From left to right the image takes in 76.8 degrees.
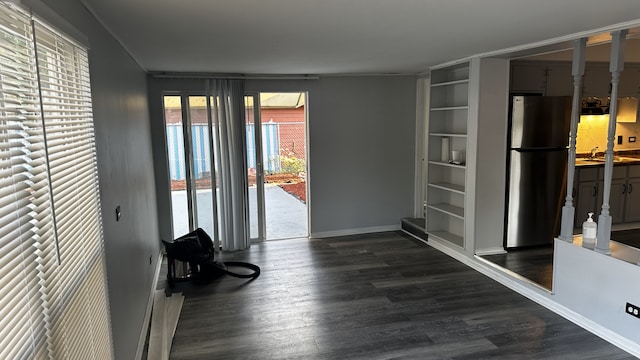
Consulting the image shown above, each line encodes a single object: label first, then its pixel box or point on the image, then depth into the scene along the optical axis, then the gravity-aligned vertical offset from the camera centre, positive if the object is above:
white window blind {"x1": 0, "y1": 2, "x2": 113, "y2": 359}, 1.13 -0.23
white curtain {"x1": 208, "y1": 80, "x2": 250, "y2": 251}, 5.25 -0.36
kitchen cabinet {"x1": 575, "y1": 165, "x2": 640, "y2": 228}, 5.36 -0.87
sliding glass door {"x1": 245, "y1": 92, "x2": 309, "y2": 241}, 5.56 -0.52
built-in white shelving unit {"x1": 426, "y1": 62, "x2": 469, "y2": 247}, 5.12 -0.33
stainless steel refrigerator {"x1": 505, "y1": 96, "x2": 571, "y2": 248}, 4.79 -0.46
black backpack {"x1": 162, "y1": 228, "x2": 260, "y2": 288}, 4.27 -1.36
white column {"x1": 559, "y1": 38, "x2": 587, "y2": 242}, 3.36 -0.05
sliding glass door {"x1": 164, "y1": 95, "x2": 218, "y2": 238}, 5.31 -0.37
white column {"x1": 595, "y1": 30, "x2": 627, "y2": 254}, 3.05 -0.07
